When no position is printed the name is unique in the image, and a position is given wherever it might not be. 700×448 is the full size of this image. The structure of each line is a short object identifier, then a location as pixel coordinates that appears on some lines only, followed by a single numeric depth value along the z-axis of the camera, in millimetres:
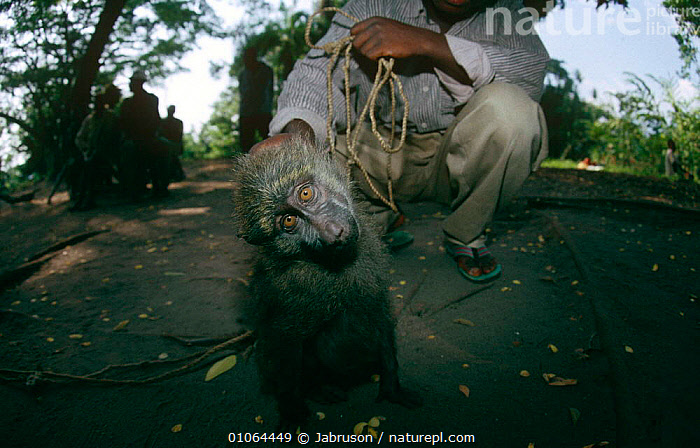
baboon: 1839
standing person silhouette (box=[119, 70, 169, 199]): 7023
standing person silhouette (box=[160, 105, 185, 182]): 7899
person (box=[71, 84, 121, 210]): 7043
